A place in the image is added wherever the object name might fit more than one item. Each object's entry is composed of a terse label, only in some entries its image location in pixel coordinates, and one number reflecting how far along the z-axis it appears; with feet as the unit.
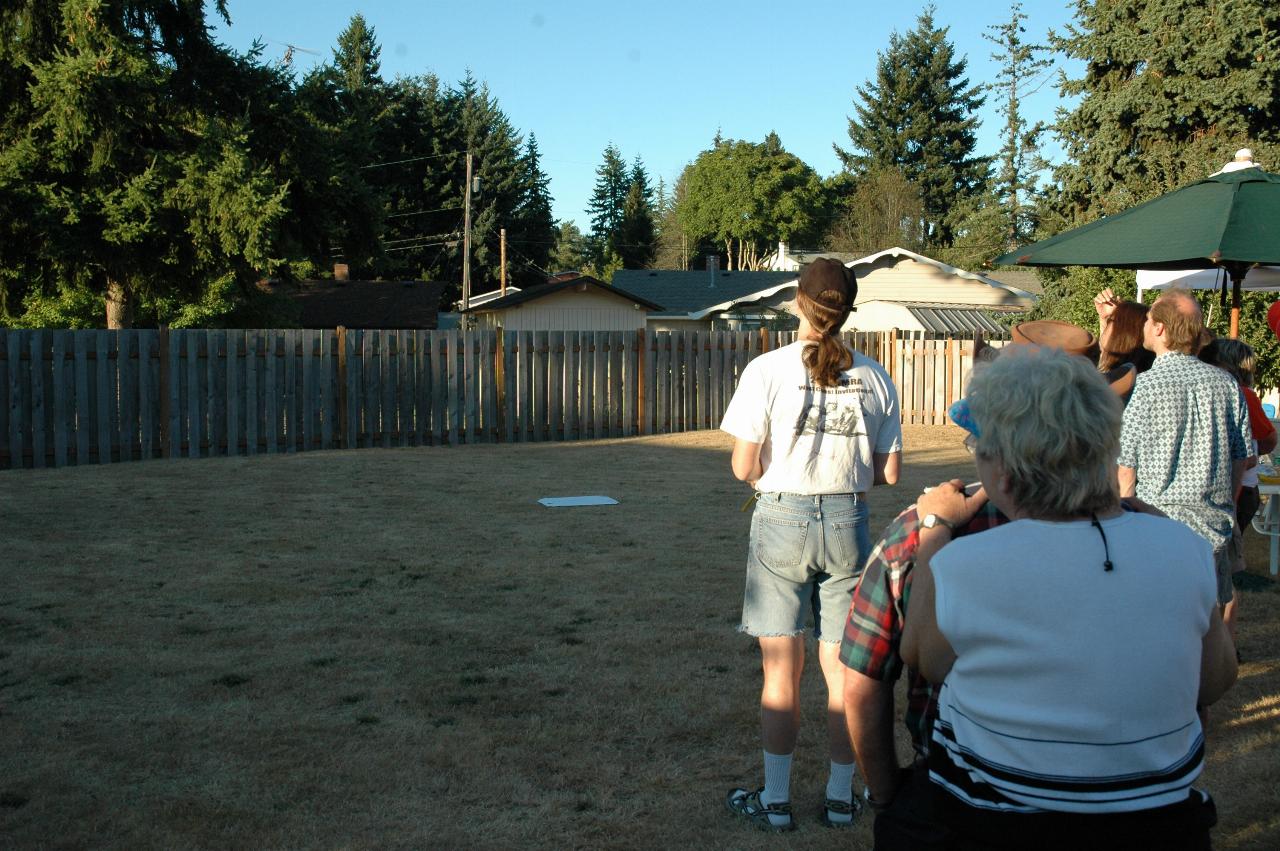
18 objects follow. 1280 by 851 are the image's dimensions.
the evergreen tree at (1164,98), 72.18
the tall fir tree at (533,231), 211.82
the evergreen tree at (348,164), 97.40
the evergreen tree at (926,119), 211.82
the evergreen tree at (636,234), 244.63
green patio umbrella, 21.48
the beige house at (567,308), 121.90
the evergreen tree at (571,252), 252.81
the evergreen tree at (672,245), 257.96
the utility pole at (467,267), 150.62
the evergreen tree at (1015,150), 127.03
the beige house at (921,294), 112.47
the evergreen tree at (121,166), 81.82
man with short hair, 13.91
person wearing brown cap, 11.42
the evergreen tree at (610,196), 270.87
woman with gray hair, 6.03
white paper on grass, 33.58
